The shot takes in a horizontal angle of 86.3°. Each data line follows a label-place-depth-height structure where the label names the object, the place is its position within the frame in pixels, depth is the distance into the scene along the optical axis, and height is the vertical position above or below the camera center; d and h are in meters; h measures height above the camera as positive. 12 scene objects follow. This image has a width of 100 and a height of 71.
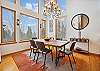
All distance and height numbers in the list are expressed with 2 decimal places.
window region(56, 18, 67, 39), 3.57 +0.44
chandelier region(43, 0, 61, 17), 2.27 +1.09
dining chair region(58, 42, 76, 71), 1.71 -0.56
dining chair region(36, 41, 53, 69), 1.68 -0.43
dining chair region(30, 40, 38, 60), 1.96 -0.35
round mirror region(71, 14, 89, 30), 2.73 +0.70
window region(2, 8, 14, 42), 2.46 +0.47
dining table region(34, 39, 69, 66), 1.64 -0.33
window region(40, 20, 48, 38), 4.04 +0.44
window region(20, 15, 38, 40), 3.08 +0.46
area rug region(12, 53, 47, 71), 1.60 -0.99
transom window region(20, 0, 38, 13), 3.10 +1.92
